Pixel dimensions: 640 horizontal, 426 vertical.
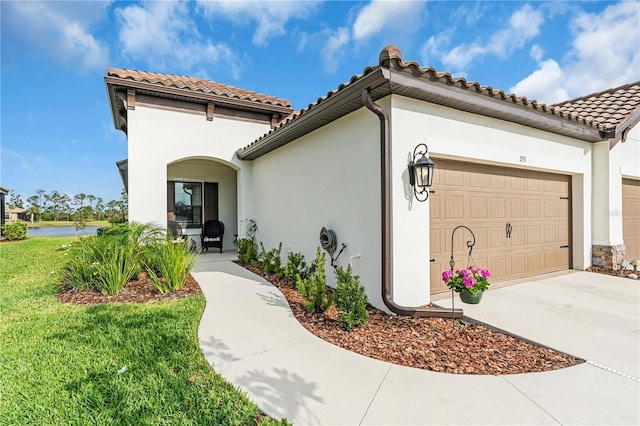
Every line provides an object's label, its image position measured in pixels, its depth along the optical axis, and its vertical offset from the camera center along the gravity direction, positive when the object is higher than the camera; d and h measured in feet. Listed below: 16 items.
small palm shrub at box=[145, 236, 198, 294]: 17.88 -3.11
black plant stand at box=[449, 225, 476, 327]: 16.35 -1.35
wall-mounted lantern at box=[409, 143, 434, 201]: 13.67 +1.97
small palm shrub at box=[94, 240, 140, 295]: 17.19 -3.14
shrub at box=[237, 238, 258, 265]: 26.68 -3.55
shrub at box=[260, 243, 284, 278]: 22.17 -3.88
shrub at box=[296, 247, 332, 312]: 14.14 -3.91
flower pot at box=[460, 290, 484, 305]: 12.88 -3.72
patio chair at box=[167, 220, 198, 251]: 29.50 -1.40
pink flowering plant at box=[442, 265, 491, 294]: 12.84 -3.00
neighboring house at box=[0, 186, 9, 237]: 64.56 +3.23
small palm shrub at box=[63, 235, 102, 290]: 17.70 -3.22
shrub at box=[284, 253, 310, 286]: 19.92 -3.75
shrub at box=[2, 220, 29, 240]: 47.70 -2.53
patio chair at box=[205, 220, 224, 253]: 33.06 -2.26
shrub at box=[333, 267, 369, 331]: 12.40 -3.92
